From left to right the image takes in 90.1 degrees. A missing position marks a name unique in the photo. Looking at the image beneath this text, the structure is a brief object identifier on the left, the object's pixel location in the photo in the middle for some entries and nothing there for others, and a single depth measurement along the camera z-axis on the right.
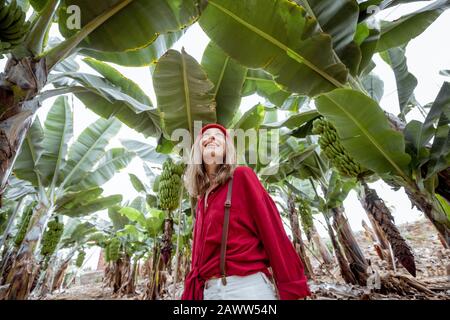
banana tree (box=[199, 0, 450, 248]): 1.41
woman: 0.85
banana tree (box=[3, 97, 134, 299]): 2.53
